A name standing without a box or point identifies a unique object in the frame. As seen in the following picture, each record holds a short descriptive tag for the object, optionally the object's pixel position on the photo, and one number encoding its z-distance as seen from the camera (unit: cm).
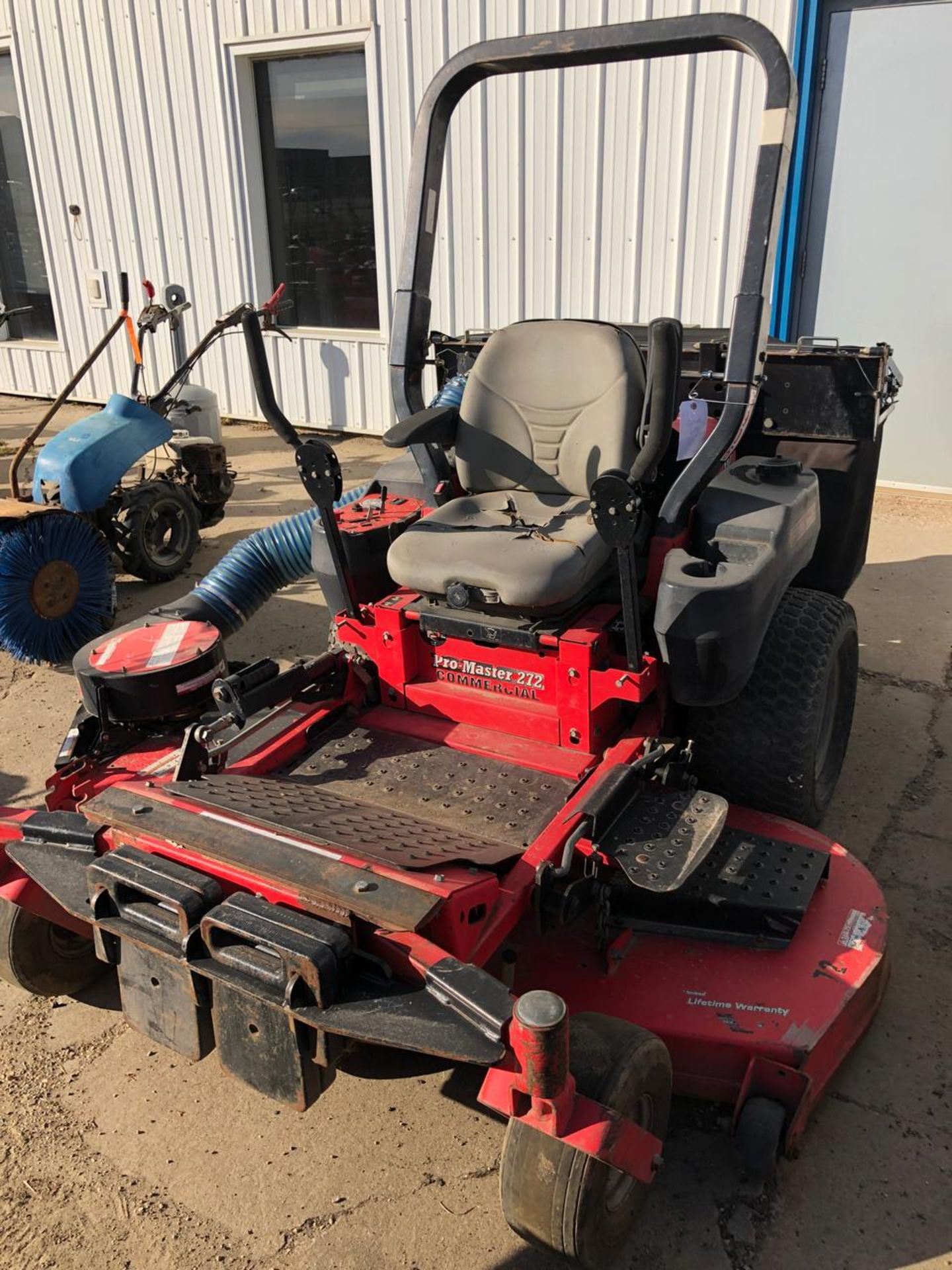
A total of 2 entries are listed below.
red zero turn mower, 191
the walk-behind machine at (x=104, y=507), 441
